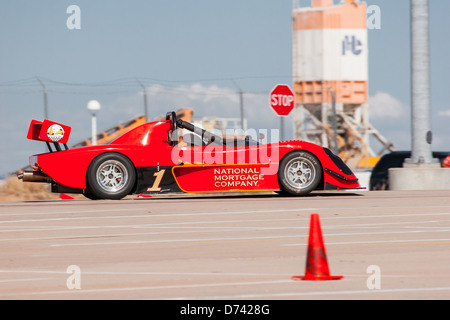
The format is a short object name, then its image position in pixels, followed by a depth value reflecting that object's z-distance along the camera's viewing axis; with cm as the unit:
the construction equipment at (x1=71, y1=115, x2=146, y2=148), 4447
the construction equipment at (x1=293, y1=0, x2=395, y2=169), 5916
